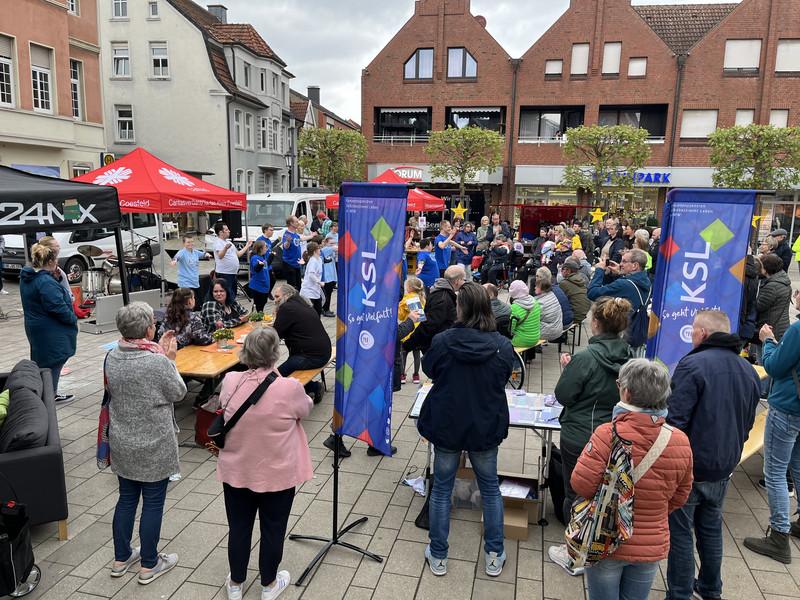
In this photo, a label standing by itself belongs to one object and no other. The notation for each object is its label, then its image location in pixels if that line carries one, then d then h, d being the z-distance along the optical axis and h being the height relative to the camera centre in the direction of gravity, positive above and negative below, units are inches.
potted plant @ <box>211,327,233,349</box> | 263.3 -55.9
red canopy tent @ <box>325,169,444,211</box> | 592.7 +20.6
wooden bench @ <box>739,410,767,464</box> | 185.5 -71.0
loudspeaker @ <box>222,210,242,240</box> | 777.6 -11.7
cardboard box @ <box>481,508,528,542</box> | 167.3 -88.3
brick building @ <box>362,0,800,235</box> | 1088.8 +273.0
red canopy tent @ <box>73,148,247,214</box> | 357.7 +16.5
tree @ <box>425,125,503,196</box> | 1021.8 +124.7
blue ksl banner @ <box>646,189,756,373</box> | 176.7 -10.2
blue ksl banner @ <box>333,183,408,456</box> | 152.1 -21.7
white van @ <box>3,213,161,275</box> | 567.5 -39.7
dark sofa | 157.8 -71.1
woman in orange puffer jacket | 106.6 -44.1
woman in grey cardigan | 139.7 -52.7
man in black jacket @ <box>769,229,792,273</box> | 472.1 -16.8
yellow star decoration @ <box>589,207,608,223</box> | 700.7 +10.5
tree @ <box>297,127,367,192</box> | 1108.5 +122.0
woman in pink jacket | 129.0 -52.1
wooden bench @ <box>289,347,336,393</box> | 242.5 -67.7
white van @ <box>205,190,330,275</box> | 692.7 +6.4
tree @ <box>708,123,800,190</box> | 851.4 +110.6
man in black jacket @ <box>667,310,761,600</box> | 129.2 -43.9
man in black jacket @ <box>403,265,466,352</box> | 222.1 -36.6
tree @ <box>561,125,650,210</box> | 960.9 +121.5
